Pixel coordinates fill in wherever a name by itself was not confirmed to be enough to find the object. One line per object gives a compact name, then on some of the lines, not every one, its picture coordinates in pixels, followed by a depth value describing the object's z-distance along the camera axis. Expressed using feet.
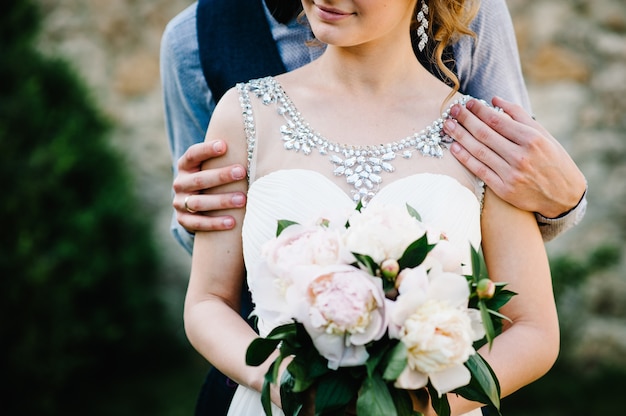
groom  7.08
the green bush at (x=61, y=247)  12.67
